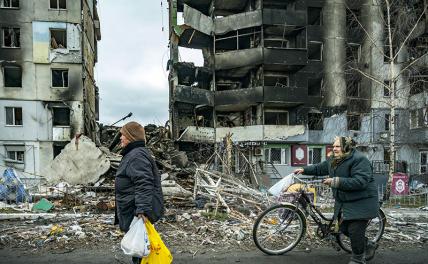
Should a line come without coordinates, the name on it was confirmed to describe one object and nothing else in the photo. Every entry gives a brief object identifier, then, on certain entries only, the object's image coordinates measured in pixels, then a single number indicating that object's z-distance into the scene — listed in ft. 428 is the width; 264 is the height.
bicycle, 18.12
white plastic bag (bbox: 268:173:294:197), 19.06
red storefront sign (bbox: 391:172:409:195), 51.16
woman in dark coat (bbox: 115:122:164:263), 12.05
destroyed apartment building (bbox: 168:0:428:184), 100.42
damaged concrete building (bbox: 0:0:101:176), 89.81
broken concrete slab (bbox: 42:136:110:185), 58.95
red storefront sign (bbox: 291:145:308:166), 101.24
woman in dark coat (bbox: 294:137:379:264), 15.18
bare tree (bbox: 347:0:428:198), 53.47
